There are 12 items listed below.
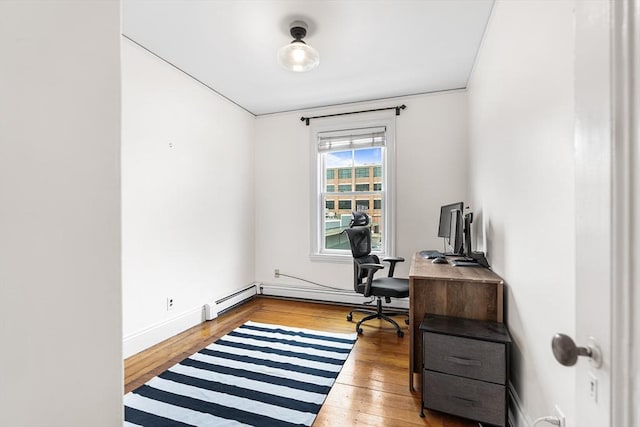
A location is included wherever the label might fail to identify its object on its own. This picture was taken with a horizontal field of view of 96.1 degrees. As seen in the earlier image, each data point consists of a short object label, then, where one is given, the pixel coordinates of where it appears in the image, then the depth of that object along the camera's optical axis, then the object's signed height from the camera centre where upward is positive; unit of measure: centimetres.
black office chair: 287 -69
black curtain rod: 364 +134
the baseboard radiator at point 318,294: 364 -113
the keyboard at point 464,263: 223 -40
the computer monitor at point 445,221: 274 -8
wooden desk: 185 -56
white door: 47 +1
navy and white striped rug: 173 -122
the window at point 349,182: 375 +43
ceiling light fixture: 225 +127
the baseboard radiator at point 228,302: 331 -113
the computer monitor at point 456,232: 233 -16
